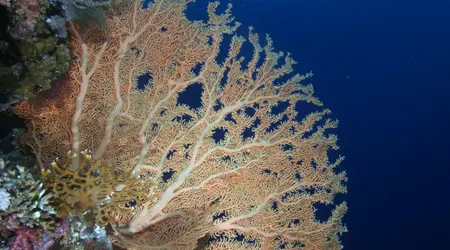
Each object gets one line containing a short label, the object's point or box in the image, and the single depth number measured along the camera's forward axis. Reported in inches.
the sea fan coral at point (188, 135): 155.1
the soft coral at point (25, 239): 97.4
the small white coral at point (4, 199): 98.4
